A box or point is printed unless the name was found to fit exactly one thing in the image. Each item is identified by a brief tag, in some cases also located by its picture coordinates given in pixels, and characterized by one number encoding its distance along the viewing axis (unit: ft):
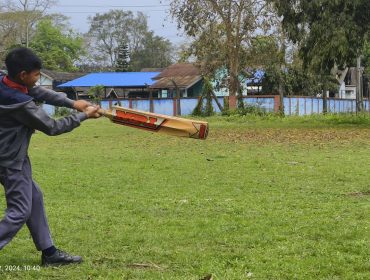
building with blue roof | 180.34
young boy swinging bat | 14.75
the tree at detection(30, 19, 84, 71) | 246.68
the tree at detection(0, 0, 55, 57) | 201.98
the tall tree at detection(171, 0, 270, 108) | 121.08
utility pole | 128.56
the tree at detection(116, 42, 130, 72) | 269.03
